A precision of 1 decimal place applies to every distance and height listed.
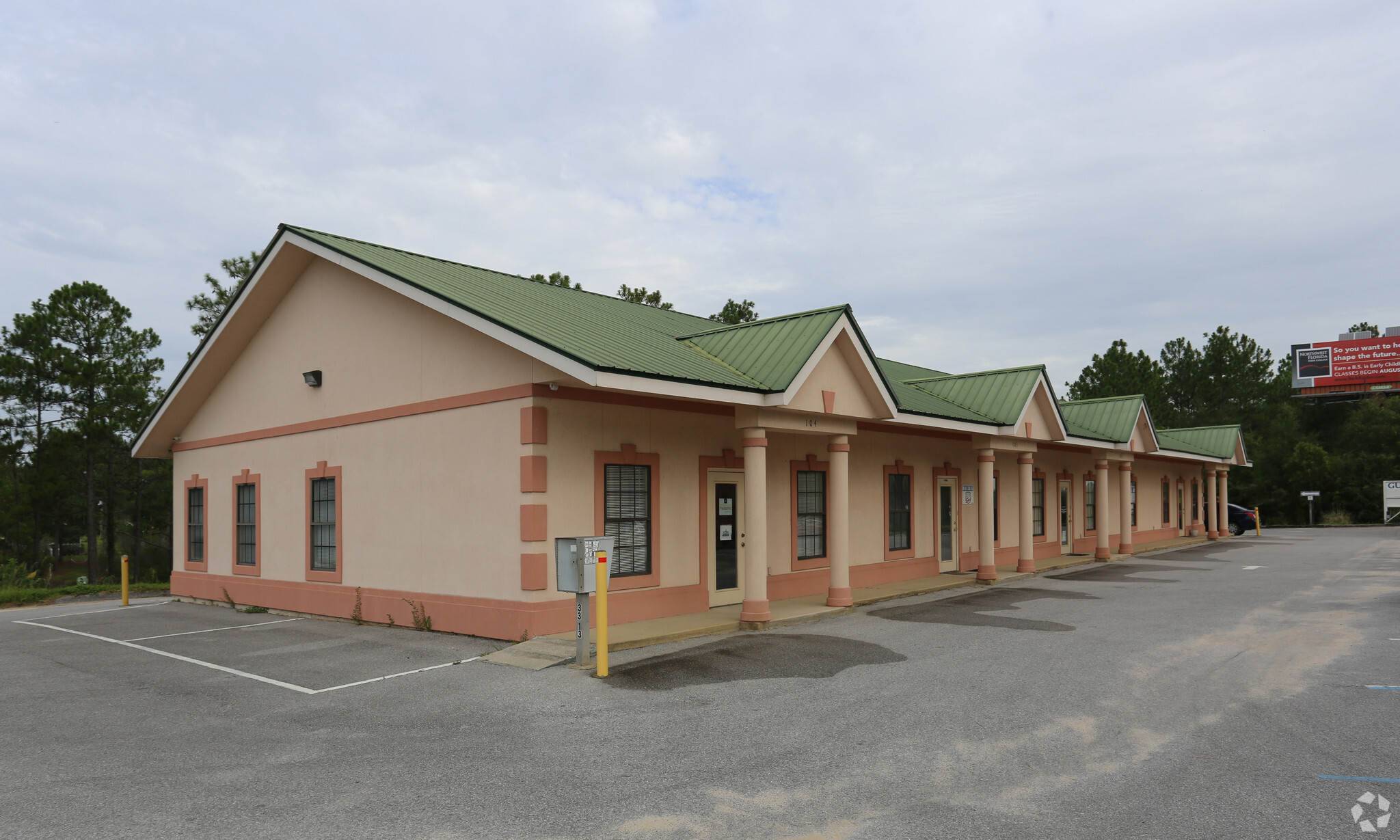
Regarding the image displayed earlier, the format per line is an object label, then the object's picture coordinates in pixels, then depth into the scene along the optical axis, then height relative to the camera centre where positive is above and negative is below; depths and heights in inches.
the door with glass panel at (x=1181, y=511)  1386.6 -87.2
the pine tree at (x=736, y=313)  1749.5 +292.7
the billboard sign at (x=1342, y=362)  2460.6 +260.1
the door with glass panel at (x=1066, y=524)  994.7 -75.8
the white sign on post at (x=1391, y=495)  1449.3 -67.7
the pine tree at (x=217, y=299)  1549.0 +293.6
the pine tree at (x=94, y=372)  1289.4 +137.9
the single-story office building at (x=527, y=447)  445.7 +9.3
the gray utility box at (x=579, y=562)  376.8 -43.1
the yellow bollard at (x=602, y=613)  357.1 -62.8
